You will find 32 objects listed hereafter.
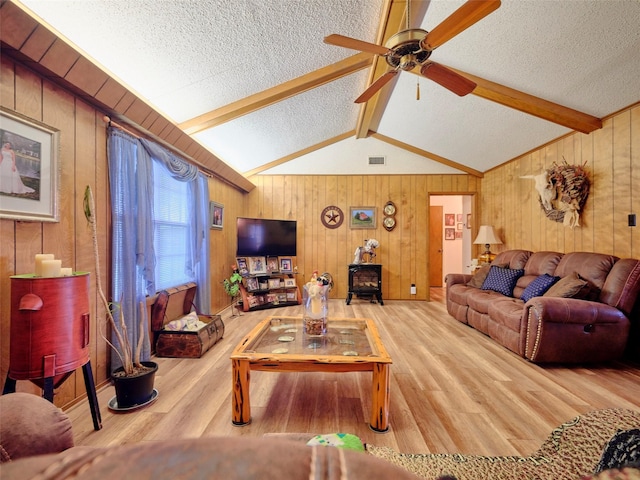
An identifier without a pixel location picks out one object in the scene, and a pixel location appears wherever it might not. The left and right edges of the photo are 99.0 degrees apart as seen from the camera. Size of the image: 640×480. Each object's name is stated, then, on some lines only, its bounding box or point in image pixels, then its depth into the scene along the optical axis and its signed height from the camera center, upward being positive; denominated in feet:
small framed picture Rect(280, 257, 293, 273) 16.16 -1.59
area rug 2.49 -2.09
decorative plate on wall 17.74 +1.40
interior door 22.90 -0.39
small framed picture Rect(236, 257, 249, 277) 14.39 -1.47
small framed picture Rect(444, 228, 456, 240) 23.26 +0.46
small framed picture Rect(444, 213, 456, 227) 23.17 +1.65
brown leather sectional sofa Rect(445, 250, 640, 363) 7.89 -2.39
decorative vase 6.94 -1.82
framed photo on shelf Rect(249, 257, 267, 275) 14.93 -1.50
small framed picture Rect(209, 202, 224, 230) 13.20 +1.27
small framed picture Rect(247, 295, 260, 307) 14.57 -3.32
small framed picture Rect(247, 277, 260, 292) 14.56 -2.46
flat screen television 14.65 +0.09
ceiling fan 4.99 +4.18
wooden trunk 8.68 -3.18
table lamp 15.20 -0.04
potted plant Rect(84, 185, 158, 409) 5.91 -3.08
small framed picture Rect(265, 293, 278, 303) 15.29 -3.34
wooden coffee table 5.42 -2.52
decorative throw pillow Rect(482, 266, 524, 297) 11.67 -1.83
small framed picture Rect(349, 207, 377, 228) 17.63 +1.39
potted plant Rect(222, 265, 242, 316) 13.61 -2.30
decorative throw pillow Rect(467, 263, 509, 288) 13.02 -1.82
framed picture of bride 4.64 +1.29
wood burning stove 16.20 -2.54
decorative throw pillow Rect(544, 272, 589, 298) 8.42 -1.53
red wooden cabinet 4.33 -1.50
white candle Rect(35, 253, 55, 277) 4.55 -0.42
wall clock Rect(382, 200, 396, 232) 17.60 +1.64
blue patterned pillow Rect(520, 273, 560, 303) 9.66 -1.73
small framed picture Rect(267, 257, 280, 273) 15.69 -1.54
